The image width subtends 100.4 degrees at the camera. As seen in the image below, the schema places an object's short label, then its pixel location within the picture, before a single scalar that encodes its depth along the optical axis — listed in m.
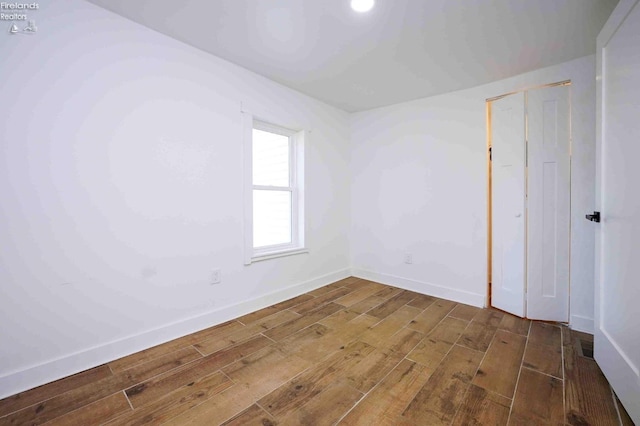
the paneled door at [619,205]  1.33
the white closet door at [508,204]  2.54
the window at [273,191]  2.64
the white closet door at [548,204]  2.35
